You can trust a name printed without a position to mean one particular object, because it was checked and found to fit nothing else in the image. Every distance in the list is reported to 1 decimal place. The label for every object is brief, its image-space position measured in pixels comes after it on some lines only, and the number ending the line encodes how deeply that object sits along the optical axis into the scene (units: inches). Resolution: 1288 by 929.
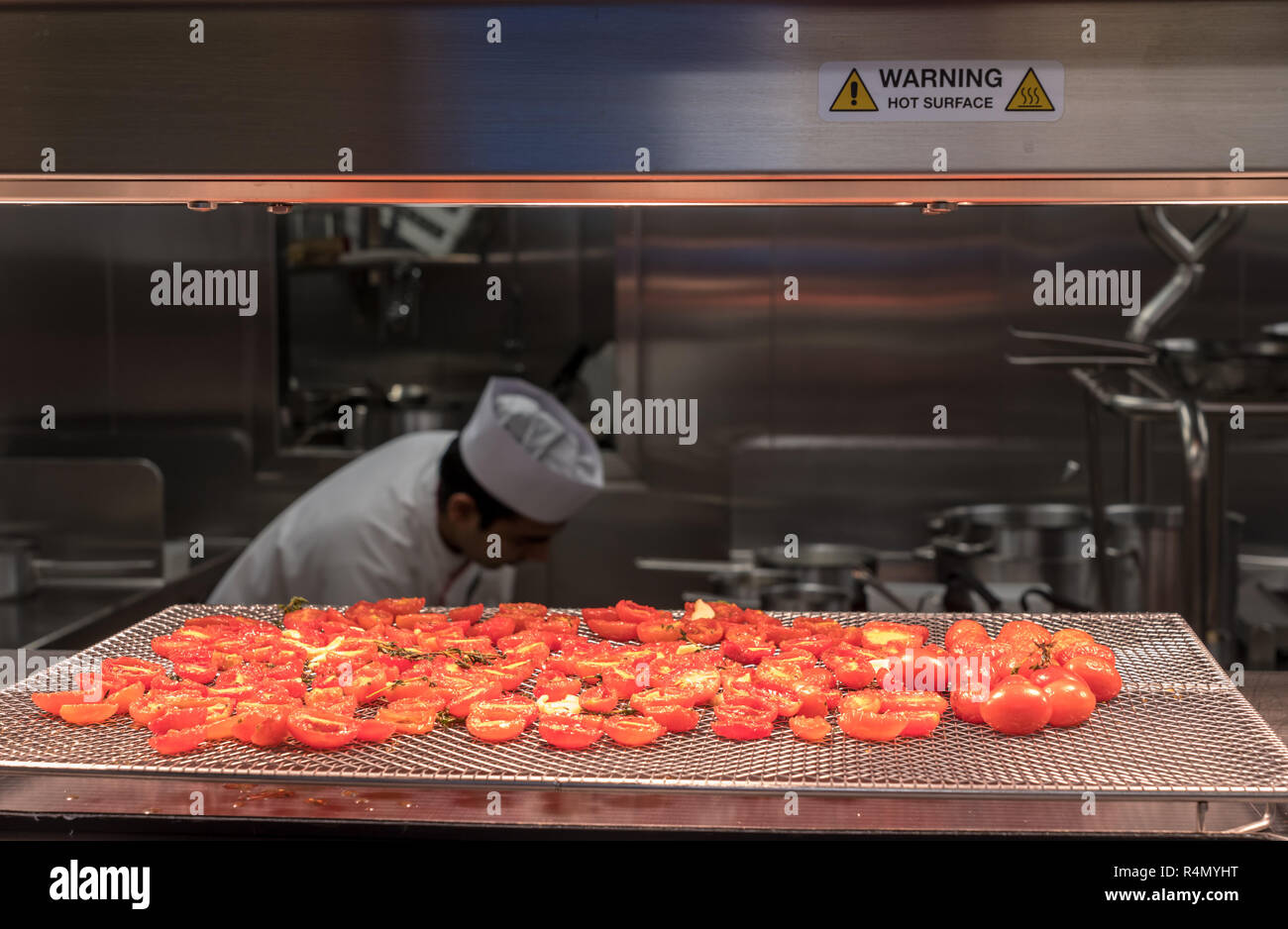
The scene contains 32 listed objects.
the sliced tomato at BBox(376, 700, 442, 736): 56.3
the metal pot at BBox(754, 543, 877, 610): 119.7
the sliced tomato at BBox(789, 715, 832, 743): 55.2
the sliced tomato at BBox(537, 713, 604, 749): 53.6
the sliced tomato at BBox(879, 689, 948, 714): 56.9
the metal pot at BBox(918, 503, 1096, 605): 117.6
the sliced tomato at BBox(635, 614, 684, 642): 71.7
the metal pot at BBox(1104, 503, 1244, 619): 102.2
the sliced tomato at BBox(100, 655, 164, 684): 62.7
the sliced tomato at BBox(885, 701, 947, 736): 55.3
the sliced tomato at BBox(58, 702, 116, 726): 57.4
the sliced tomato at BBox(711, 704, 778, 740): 55.2
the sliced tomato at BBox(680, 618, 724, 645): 71.9
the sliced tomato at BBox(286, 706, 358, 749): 53.1
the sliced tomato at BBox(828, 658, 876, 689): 62.7
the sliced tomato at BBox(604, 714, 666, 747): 54.1
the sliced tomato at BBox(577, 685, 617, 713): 58.2
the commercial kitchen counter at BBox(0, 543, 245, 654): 129.5
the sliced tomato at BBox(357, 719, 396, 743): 54.7
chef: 108.4
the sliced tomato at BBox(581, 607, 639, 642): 73.0
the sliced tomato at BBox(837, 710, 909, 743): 54.9
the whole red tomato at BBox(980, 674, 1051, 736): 55.6
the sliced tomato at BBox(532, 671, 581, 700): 59.7
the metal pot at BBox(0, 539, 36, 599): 145.0
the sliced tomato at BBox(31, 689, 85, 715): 58.1
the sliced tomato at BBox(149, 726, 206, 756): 52.5
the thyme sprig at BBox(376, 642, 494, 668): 66.2
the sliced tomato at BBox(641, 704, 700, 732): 56.1
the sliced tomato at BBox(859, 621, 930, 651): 68.4
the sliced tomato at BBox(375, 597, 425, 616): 78.6
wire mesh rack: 47.9
